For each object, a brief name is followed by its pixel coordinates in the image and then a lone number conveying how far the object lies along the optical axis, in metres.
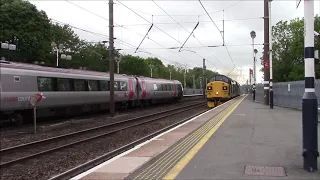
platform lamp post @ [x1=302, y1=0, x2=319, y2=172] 6.46
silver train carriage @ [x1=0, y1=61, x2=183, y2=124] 16.91
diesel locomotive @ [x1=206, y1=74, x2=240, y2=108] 35.31
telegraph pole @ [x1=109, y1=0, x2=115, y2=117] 23.92
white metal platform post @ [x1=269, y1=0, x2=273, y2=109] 24.76
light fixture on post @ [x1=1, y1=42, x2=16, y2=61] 28.01
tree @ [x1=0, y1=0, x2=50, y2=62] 44.59
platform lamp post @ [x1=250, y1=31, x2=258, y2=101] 43.53
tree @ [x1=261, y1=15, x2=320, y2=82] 59.66
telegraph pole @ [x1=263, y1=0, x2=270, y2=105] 29.27
